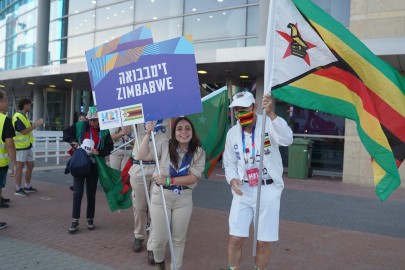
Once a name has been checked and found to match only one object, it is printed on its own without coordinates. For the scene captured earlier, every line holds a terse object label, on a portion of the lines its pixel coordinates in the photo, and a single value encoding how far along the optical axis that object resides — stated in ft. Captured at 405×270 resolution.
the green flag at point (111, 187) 20.39
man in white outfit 12.37
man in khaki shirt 16.61
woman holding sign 13.15
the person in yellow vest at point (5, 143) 19.47
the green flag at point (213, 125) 17.99
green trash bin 41.68
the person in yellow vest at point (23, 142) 26.96
